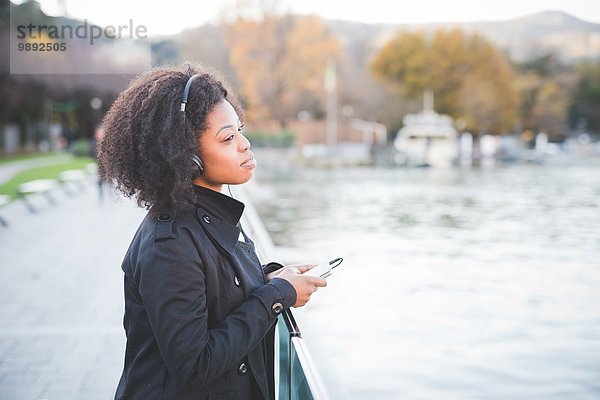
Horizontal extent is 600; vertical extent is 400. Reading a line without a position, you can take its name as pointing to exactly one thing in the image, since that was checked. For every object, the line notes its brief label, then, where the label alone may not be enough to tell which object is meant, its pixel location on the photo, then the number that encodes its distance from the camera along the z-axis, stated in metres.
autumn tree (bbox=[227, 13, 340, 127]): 53.56
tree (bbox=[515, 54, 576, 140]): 78.88
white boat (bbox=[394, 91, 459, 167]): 50.91
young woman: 1.81
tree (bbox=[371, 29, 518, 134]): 70.75
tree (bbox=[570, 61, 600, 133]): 81.75
